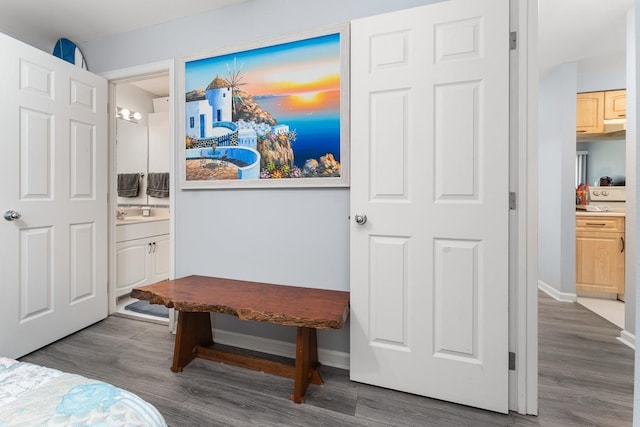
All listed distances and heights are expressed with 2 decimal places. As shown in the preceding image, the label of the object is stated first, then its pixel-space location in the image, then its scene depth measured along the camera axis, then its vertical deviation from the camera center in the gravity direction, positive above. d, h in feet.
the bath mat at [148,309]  9.39 -3.30
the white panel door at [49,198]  6.53 +0.25
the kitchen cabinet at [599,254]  10.80 -1.69
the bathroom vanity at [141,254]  10.00 -1.66
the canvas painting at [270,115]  6.22 +2.11
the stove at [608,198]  12.28 +0.45
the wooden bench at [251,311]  5.15 -1.79
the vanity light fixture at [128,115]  12.02 +3.85
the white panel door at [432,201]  5.02 +0.14
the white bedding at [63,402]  2.05 -1.45
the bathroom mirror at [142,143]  12.12 +2.69
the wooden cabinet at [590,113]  11.67 +3.77
